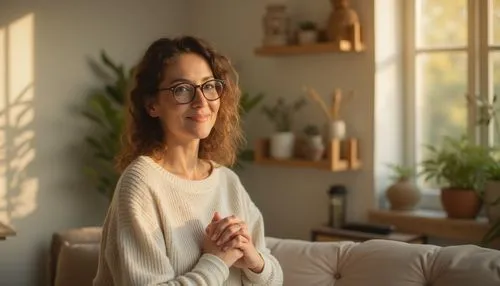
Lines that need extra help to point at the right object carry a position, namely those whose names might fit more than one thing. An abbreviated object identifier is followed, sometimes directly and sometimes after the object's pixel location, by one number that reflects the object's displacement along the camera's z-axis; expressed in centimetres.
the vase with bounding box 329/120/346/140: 344
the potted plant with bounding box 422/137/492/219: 315
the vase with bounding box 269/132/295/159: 360
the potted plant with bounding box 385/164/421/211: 337
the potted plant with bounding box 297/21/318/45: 350
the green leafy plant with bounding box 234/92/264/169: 374
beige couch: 187
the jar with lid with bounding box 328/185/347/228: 346
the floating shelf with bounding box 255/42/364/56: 338
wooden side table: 318
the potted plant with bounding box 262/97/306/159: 361
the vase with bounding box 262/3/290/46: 359
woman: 160
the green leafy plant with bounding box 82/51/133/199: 360
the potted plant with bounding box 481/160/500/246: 305
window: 335
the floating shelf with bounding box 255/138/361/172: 340
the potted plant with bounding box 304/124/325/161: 346
